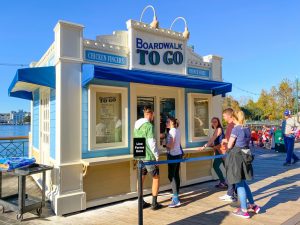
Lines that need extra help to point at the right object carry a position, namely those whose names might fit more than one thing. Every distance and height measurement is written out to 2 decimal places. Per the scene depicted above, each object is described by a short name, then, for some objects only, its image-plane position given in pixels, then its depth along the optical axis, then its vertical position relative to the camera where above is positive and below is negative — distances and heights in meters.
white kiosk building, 3.80 +0.43
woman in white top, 3.97 -0.56
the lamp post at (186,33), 5.20 +2.07
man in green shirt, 3.75 -0.38
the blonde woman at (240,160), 3.51 -0.61
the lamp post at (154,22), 4.74 +2.13
